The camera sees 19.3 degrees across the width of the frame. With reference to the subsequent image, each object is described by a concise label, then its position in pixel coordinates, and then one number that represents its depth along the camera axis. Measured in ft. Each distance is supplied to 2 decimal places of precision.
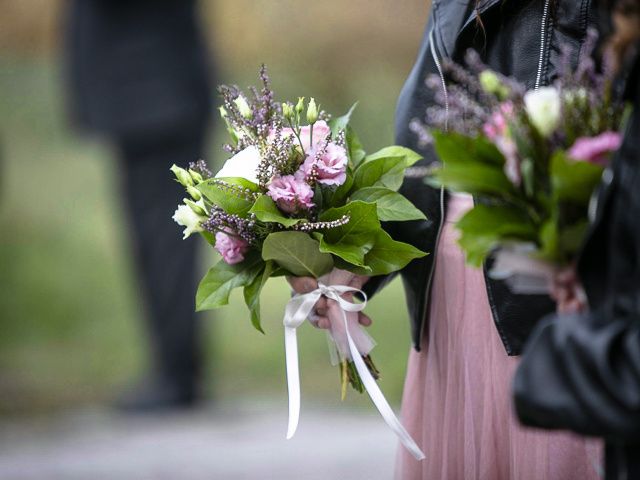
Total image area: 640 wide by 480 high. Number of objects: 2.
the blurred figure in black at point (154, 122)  30.91
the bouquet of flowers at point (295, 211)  12.87
